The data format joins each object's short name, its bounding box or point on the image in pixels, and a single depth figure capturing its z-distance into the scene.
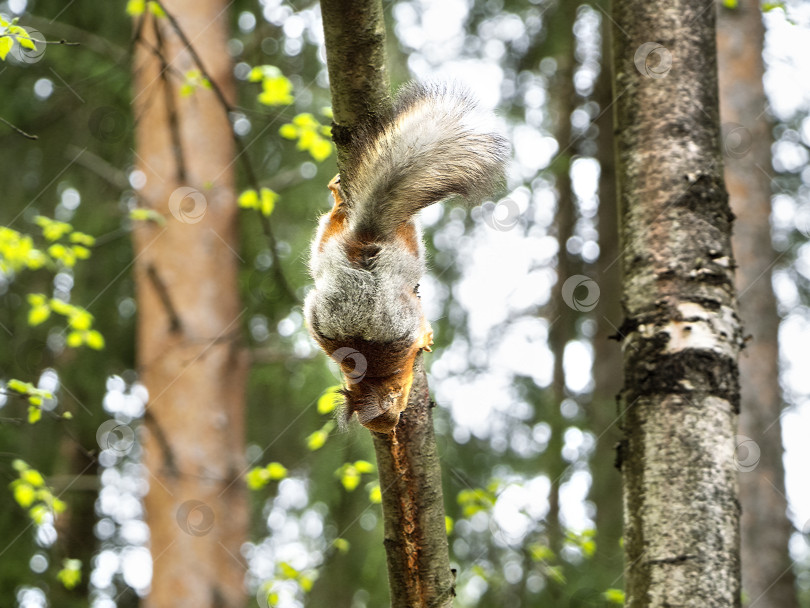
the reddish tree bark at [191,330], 9.69
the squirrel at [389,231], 4.12
